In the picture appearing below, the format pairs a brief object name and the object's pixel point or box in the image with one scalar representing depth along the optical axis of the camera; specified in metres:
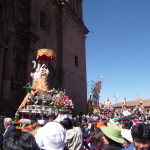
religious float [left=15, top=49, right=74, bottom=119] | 8.59
